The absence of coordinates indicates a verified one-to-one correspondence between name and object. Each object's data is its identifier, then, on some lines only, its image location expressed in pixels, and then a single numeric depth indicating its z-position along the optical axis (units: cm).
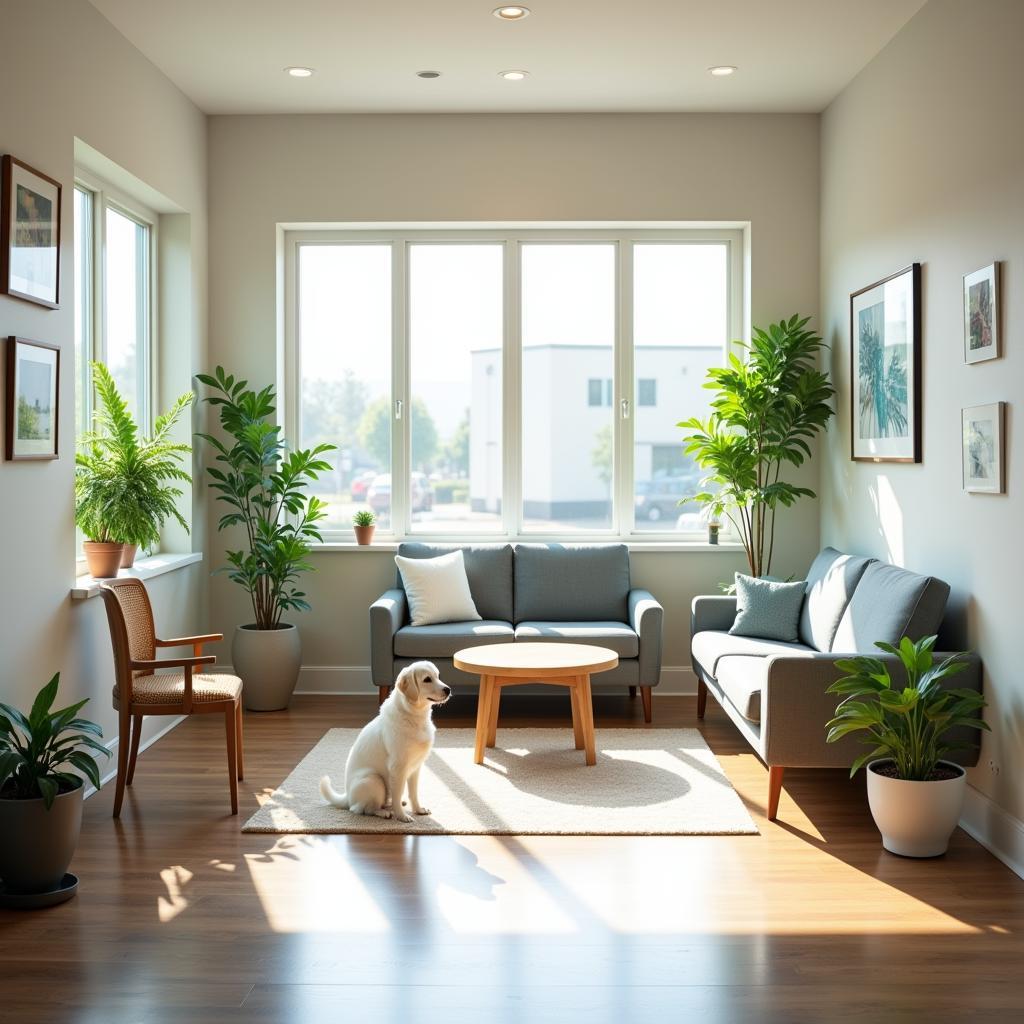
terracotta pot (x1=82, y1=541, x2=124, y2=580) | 491
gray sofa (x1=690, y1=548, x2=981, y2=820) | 421
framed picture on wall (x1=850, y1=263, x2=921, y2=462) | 487
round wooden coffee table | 494
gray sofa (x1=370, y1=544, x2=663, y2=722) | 582
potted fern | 483
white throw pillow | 609
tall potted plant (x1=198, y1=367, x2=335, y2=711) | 609
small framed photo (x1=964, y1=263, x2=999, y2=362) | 403
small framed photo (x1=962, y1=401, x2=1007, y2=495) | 398
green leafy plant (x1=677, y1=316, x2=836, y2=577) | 607
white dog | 414
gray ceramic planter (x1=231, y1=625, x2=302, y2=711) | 607
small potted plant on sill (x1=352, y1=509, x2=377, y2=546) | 655
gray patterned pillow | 561
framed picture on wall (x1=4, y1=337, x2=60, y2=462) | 403
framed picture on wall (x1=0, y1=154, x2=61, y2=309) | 399
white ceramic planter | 382
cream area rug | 421
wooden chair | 438
